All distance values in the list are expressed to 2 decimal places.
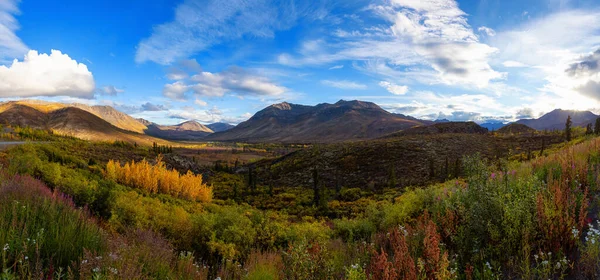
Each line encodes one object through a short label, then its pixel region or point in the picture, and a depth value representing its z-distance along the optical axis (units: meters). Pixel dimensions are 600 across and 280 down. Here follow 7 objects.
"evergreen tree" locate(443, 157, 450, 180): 28.08
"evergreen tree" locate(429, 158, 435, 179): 30.41
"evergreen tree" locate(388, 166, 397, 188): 30.44
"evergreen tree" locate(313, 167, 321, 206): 26.66
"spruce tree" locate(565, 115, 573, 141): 35.28
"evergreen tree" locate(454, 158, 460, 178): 26.22
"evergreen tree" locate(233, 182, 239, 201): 29.41
